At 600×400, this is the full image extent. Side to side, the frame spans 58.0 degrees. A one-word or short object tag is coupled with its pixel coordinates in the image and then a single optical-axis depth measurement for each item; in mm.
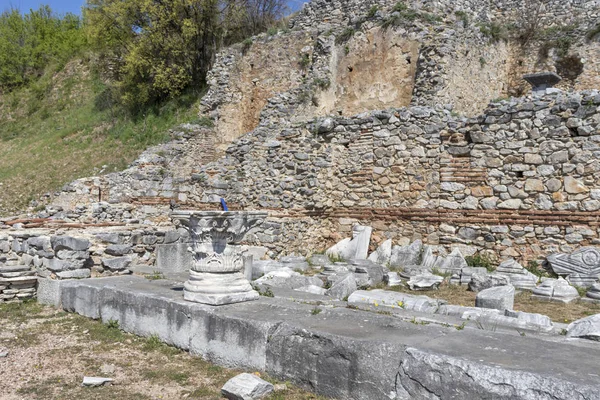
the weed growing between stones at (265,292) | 6355
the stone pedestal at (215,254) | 5746
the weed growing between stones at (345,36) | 17359
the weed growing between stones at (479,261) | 10221
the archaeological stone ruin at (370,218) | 4383
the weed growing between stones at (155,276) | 7382
